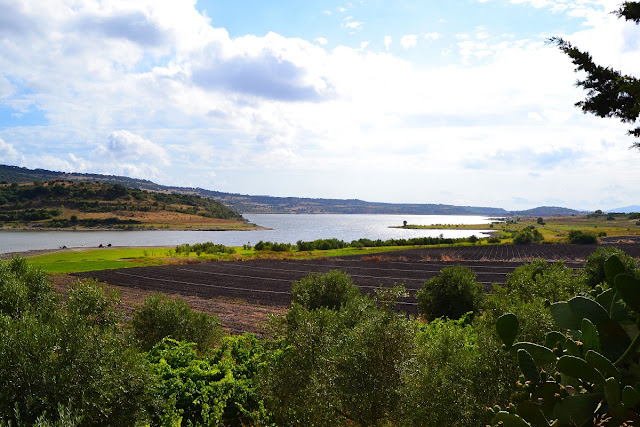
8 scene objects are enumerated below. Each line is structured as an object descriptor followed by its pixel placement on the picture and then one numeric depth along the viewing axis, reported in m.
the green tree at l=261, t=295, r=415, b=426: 6.20
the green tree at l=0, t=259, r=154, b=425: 5.24
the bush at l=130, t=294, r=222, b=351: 12.77
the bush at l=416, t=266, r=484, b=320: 16.69
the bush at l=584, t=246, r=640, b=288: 20.71
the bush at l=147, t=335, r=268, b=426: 7.76
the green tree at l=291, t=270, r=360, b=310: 14.34
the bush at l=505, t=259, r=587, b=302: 8.59
